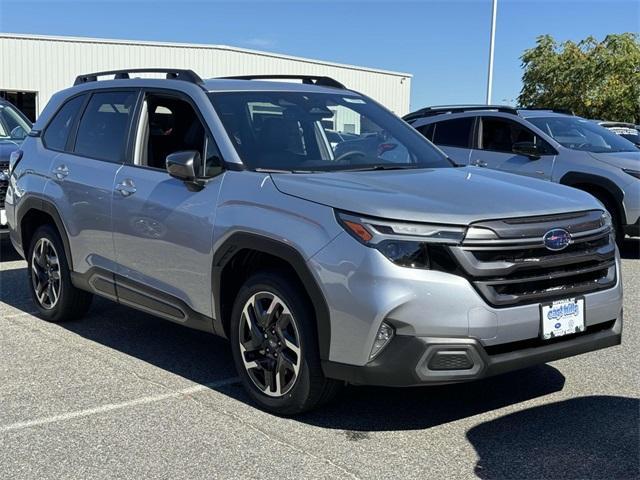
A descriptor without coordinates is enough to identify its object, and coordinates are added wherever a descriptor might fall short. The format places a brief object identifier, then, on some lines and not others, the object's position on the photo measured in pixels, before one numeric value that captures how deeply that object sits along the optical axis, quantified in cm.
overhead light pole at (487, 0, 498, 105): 2744
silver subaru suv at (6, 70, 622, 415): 368
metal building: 3200
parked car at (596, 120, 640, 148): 1408
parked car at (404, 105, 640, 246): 941
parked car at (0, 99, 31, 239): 860
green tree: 3198
